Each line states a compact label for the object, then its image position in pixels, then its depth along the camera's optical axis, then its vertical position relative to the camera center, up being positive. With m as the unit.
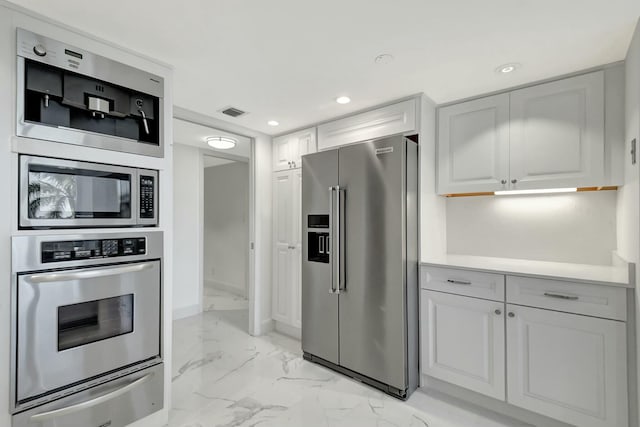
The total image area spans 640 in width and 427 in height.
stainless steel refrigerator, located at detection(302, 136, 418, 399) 2.18 -0.38
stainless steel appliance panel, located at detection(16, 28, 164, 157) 1.40 +0.76
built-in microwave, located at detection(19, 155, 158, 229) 1.43 +0.11
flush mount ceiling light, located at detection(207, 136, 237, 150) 3.47 +0.87
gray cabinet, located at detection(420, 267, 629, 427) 1.61 -0.79
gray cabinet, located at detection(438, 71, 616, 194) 1.91 +0.54
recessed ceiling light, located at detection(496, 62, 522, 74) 1.89 +0.95
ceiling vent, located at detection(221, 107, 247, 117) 2.70 +0.95
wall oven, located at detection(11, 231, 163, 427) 1.39 -0.59
